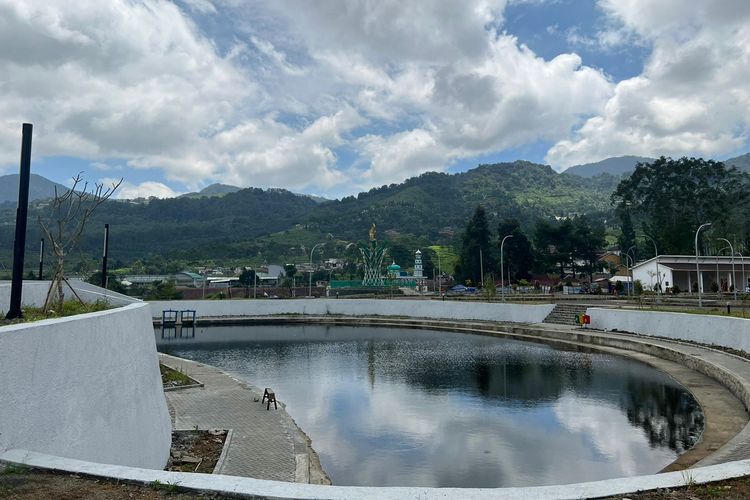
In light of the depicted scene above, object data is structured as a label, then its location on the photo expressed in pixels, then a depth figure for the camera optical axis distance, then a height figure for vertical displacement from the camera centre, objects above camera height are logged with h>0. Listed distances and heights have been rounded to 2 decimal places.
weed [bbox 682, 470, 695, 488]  6.49 -2.46
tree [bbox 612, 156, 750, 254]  68.56 +13.41
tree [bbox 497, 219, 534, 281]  68.56 +5.18
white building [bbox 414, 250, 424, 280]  77.54 +3.78
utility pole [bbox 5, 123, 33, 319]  9.62 +1.36
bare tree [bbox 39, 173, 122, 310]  11.71 +1.46
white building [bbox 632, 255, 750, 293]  51.91 +1.84
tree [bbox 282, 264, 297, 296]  81.88 +2.51
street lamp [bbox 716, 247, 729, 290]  48.88 +1.27
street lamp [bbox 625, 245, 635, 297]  50.51 +0.20
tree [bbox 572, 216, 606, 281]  69.81 +6.33
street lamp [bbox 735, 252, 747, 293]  50.49 +1.08
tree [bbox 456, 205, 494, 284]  70.62 +6.20
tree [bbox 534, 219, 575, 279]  69.81 +6.60
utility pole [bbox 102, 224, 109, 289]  22.93 +1.46
